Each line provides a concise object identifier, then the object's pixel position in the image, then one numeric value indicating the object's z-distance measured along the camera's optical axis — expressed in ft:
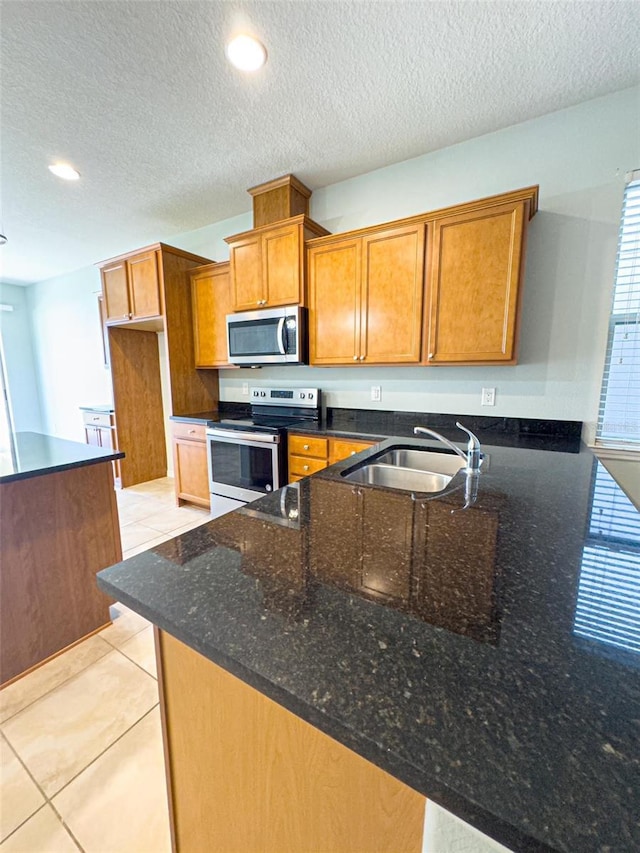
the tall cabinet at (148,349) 10.36
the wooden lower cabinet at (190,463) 10.21
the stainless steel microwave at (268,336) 8.52
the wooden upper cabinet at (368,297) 7.25
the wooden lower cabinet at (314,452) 7.61
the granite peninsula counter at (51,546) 4.77
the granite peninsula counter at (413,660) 1.07
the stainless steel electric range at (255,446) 8.34
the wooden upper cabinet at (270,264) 8.34
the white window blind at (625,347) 6.09
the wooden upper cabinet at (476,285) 6.27
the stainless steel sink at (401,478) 4.83
